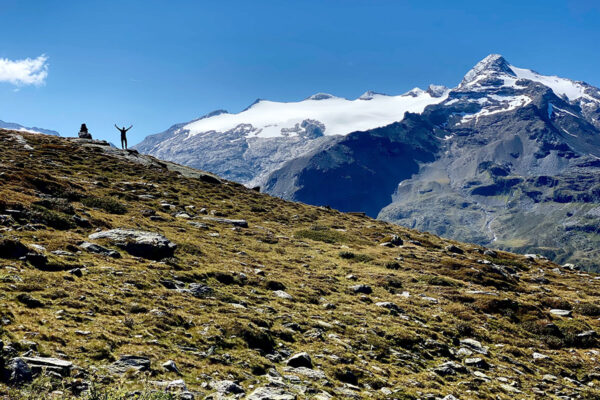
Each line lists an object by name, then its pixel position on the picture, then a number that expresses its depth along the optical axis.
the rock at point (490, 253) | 54.21
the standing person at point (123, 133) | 66.09
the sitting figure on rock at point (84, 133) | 78.88
